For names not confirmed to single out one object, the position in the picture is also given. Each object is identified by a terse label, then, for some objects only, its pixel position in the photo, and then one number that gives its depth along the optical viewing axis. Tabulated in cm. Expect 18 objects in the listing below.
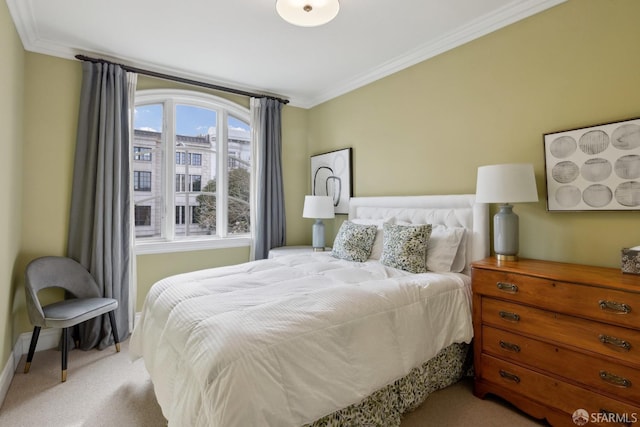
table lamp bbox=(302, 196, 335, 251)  373
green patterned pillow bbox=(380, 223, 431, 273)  253
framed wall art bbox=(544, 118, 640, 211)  195
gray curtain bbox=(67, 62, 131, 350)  304
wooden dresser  159
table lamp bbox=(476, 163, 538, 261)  213
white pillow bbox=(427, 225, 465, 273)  254
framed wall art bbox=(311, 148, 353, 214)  396
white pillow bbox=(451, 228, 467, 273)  259
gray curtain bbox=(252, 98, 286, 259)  412
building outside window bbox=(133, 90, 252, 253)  359
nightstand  378
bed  134
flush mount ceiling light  205
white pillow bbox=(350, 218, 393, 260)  303
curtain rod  312
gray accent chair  242
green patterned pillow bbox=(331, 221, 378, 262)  298
